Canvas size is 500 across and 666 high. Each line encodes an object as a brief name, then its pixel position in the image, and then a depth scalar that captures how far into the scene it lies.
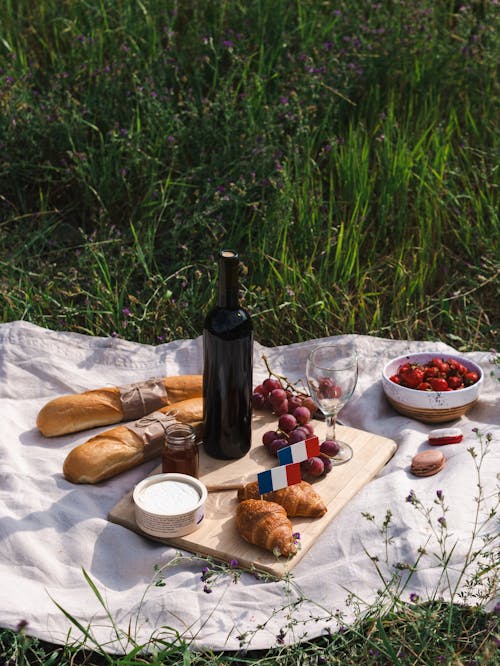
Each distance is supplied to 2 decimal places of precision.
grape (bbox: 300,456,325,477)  2.83
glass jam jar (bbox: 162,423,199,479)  2.75
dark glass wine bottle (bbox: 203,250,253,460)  2.74
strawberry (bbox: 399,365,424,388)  3.27
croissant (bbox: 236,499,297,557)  2.48
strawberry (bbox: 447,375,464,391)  3.24
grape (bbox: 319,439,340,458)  2.93
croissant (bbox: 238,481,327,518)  2.65
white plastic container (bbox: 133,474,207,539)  2.57
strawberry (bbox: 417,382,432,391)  3.24
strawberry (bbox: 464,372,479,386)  3.28
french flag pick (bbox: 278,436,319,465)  2.66
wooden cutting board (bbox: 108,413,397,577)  2.54
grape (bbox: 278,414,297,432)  3.01
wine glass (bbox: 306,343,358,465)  2.84
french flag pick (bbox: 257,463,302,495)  2.59
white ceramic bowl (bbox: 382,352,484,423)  3.19
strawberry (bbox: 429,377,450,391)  3.22
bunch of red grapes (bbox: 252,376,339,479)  2.88
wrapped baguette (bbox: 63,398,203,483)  2.85
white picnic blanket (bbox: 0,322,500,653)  2.34
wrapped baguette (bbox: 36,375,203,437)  3.11
